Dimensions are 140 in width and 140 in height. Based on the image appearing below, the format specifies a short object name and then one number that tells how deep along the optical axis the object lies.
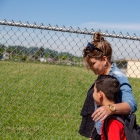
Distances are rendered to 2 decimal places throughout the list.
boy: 2.57
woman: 2.55
